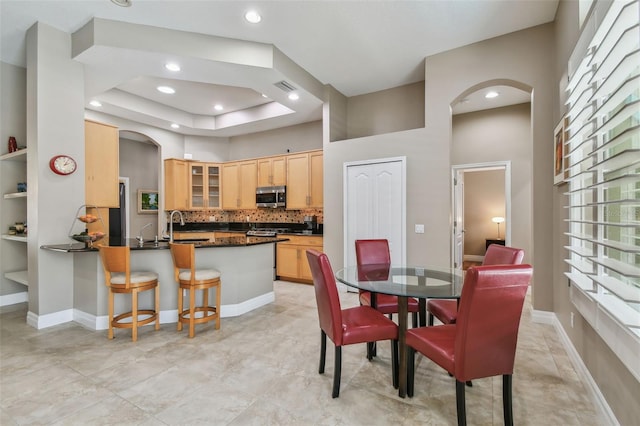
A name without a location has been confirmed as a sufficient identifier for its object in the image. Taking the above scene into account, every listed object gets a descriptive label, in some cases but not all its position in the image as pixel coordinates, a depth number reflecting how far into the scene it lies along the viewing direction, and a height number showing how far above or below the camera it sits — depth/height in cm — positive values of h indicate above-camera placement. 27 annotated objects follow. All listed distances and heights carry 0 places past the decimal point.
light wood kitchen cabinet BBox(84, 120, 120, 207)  383 +63
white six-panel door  417 +12
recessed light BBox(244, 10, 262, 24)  306 +202
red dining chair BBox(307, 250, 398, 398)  197 -77
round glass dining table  195 -52
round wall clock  327 +53
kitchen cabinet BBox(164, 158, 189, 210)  643 +61
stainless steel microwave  577 +31
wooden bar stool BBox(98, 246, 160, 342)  283 -67
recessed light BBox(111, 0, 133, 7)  288 +202
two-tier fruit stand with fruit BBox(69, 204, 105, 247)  331 -25
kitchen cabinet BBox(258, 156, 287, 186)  580 +81
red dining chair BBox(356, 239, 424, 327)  306 -44
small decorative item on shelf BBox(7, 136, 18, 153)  377 +85
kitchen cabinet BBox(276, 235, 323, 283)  523 -81
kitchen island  319 -72
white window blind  136 +14
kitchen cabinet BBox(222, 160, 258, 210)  626 +59
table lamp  695 -20
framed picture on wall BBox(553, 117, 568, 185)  258 +54
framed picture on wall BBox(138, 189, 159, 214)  695 +27
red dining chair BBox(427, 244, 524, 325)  236 -76
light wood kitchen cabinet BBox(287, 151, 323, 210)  539 +58
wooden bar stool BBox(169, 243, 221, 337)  298 -69
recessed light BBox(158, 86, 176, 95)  494 +205
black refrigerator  670 -13
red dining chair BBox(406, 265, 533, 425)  150 -61
